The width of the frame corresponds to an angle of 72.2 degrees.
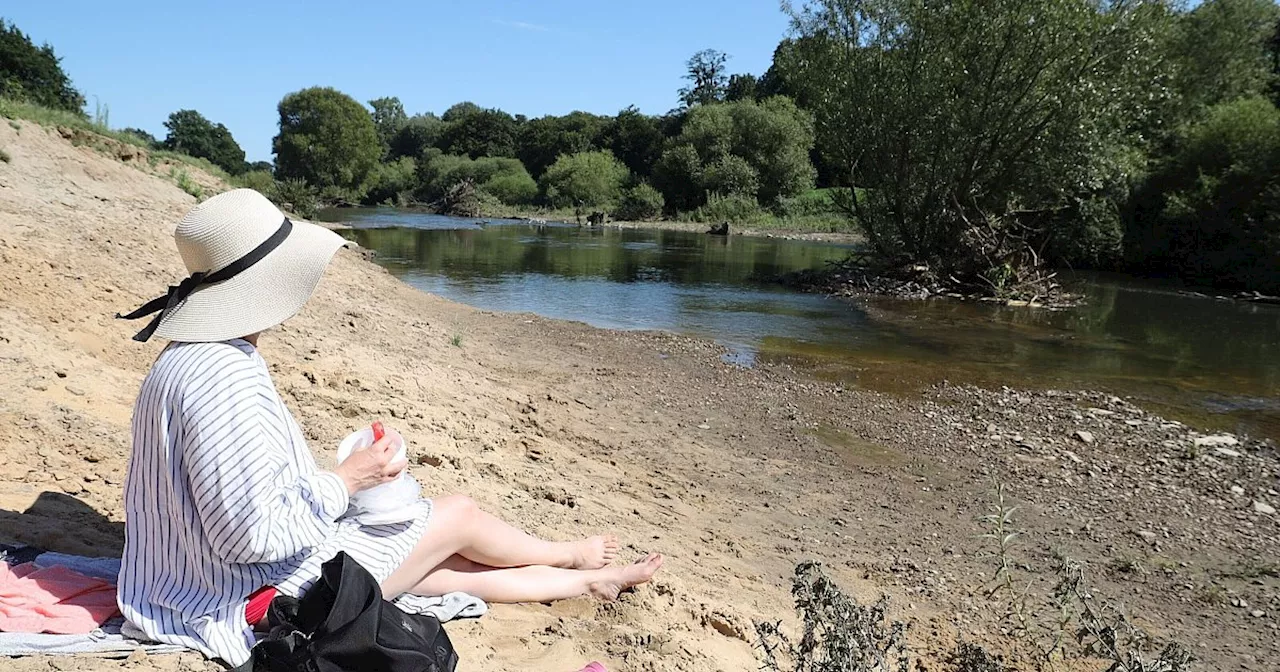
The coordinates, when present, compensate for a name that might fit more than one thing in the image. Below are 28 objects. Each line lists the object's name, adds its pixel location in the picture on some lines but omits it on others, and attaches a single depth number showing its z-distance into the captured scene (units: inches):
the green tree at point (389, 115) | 5137.8
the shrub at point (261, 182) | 1442.7
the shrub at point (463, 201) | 2470.1
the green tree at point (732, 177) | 2289.6
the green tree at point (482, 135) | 3484.3
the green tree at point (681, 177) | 2358.5
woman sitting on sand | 98.2
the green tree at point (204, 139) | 3405.5
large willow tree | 845.8
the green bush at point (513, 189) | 2802.7
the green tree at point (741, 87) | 3198.8
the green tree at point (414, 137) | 4350.9
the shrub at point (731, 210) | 2215.8
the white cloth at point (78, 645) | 102.7
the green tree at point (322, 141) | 2989.7
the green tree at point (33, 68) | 1175.0
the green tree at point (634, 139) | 2906.0
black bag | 99.0
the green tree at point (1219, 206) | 1040.8
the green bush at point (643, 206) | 2372.0
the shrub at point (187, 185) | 590.9
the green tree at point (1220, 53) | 1331.2
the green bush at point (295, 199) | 1378.0
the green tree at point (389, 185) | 3159.5
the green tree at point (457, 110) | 5368.6
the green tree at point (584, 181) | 2613.2
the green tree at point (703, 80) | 3481.8
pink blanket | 107.3
